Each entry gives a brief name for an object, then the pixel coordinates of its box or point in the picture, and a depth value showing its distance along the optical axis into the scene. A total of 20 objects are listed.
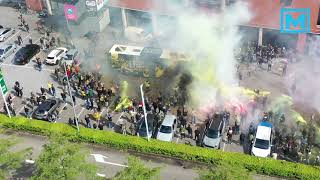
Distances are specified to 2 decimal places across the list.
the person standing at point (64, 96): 43.14
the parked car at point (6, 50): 50.66
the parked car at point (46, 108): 40.81
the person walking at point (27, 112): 41.66
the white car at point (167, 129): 37.72
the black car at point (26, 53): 49.59
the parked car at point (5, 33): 54.00
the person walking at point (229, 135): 37.28
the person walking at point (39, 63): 48.28
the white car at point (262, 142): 35.47
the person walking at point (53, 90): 44.09
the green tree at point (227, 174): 27.27
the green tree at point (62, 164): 29.30
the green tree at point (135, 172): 28.05
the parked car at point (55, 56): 48.83
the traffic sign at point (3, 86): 39.22
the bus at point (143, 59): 45.22
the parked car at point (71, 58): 48.66
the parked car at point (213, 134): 36.62
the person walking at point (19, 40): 53.19
